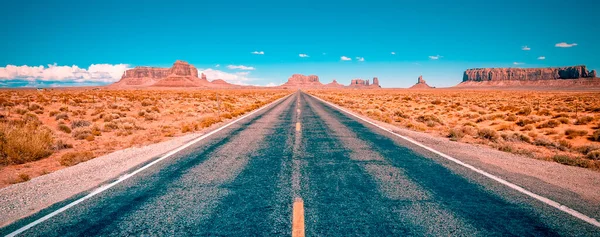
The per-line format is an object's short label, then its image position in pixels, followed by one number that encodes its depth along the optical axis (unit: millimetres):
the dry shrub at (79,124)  13411
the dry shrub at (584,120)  15103
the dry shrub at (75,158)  6664
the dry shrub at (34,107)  19859
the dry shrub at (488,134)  9992
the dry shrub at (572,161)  6130
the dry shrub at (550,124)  14543
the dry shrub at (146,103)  27959
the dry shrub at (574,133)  12020
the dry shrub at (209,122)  12677
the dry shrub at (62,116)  16219
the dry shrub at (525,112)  20675
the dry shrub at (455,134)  9643
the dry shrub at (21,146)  6922
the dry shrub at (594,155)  7193
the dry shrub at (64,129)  12109
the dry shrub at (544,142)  9362
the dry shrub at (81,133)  10514
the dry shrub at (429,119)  14572
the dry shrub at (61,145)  8547
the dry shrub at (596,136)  11156
